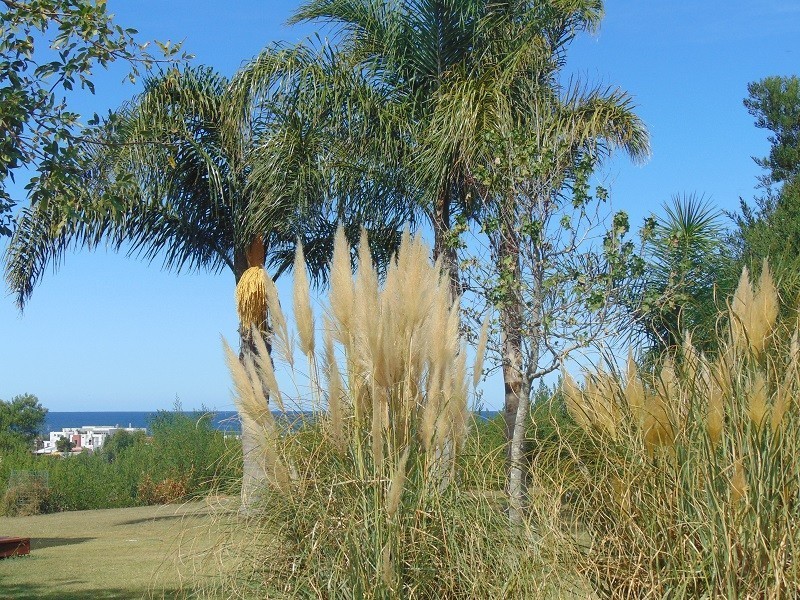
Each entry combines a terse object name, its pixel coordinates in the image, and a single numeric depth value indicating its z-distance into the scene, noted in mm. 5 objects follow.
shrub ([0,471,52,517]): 16641
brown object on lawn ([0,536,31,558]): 10062
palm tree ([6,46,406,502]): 11562
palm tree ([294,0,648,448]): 10625
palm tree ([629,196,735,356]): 9758
